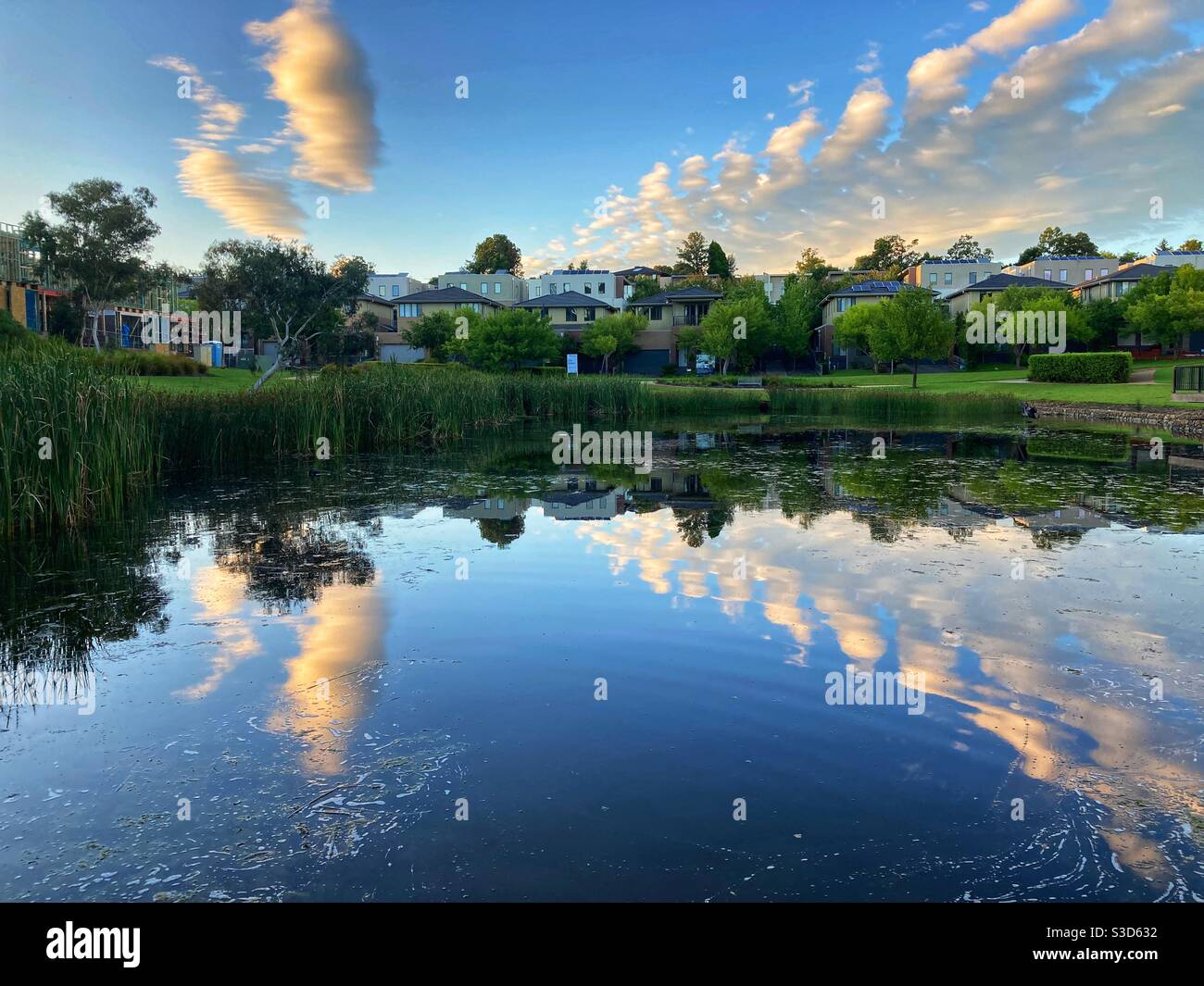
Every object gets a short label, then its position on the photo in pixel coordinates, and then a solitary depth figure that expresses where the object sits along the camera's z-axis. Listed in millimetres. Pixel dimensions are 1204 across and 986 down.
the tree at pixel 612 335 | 62969
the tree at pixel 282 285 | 31109
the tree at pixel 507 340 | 55188
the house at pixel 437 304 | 72125
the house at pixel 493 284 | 86375
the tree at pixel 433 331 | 62781
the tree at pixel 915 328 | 47375
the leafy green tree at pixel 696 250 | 105312
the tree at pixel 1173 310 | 49969
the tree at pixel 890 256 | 104750
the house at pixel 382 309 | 75250
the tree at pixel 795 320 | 62938
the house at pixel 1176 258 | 80500
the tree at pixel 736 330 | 58281
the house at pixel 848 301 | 68062
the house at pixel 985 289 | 66125
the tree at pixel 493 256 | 105938
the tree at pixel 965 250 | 107625
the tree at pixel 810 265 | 98188
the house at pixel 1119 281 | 65812
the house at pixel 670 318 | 68938
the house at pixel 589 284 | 81812
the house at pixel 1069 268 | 83625
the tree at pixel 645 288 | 79438
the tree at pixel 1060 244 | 96125
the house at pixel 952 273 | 83812
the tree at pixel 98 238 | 45438
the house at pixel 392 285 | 88750
